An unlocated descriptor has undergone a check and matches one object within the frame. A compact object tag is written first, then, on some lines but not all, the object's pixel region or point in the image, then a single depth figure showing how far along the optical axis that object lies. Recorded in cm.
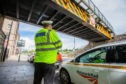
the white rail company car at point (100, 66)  188
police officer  150
